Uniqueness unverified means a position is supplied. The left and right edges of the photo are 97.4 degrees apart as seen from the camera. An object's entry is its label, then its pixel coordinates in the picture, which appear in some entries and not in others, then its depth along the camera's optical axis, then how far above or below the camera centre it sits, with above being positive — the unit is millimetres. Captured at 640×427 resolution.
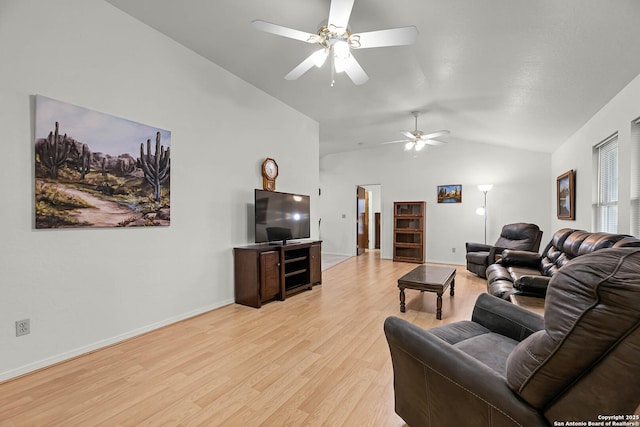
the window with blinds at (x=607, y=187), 3279 +330
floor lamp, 5926 +178
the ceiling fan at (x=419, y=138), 4664 +1319
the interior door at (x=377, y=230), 9188 -510
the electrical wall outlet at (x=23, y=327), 2021 -809
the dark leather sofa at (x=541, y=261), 2350 -580
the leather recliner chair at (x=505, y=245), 4855 -561
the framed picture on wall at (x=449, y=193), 6516 +485
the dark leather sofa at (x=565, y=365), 751 -476
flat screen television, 3742 -18
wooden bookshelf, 6773 -415
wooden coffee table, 3059 -763
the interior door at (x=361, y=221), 7831 -186
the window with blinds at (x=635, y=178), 2689 +343
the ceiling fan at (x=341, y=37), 1937 +1341
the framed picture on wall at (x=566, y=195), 4410 +316
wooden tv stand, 3471 -762
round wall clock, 4133 +624
